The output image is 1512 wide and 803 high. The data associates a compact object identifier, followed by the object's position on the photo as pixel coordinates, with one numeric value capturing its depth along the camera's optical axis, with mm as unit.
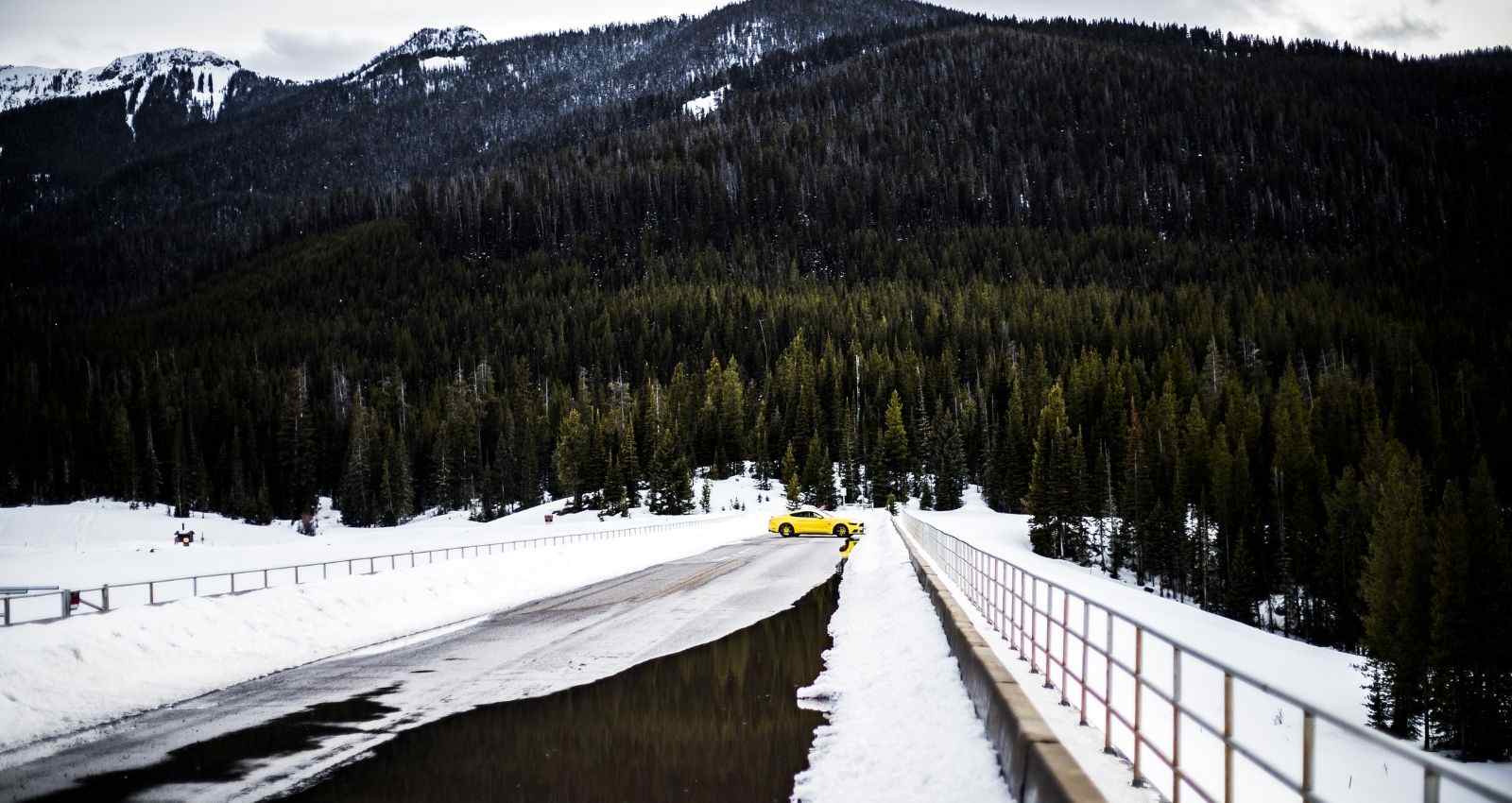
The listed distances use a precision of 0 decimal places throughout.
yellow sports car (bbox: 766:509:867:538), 58938
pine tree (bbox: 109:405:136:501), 123312
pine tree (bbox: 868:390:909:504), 113188
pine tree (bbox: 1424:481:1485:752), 50156
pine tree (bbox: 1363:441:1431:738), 48406
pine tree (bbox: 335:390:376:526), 117375
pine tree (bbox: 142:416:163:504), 123062
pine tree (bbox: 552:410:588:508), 107125
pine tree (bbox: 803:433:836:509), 109119
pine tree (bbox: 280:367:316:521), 127250
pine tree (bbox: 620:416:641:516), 104000
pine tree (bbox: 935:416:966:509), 109375
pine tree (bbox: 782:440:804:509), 106188
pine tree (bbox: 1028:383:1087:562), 83938
